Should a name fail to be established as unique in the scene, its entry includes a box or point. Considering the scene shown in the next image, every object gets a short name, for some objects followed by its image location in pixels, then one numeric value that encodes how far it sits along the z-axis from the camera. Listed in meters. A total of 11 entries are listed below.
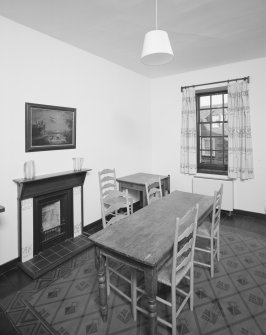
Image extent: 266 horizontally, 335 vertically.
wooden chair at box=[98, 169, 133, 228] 2.75
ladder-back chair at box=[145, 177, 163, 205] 2.83
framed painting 2.69
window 4.35
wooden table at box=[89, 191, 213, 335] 1.46
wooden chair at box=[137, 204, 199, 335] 1.57
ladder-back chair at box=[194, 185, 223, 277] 2.28
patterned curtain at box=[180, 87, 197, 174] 4.40
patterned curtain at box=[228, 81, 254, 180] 3.88
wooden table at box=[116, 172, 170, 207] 3.77
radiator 4.07
